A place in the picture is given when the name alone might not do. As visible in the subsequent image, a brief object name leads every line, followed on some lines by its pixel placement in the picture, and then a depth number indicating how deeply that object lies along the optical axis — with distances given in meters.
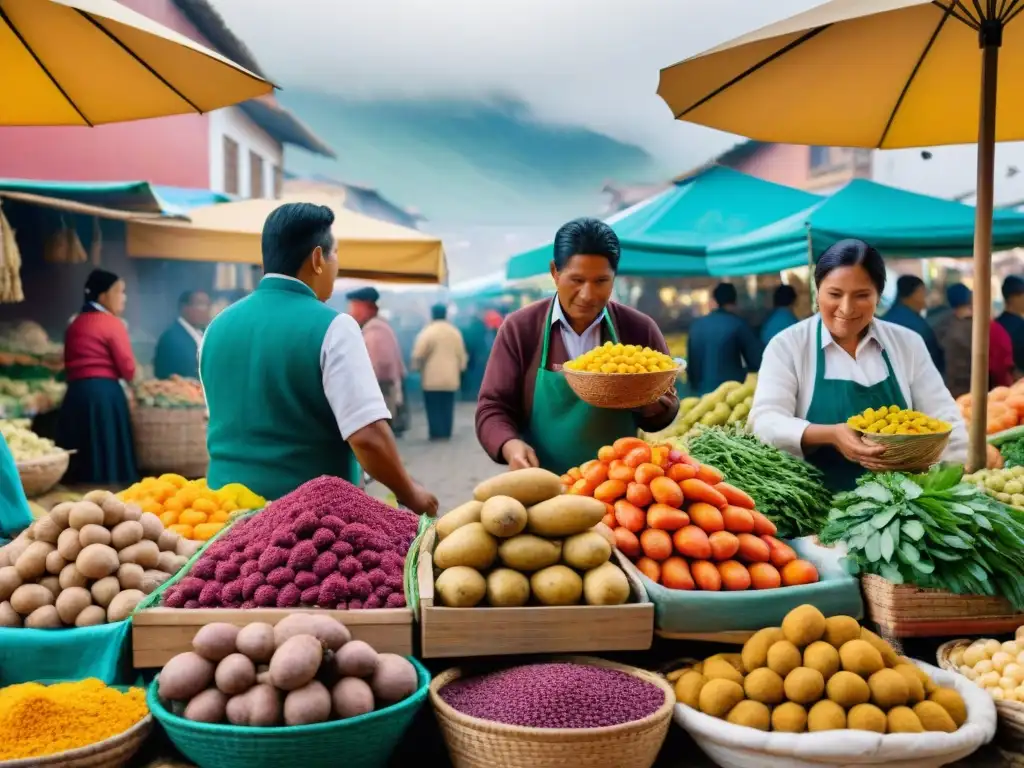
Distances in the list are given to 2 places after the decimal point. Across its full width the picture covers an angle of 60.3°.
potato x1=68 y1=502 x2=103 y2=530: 2.30
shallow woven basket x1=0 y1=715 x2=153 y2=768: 1.80
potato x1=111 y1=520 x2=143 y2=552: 2.33
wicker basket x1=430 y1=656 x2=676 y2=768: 1.83
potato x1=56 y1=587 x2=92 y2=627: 2.18
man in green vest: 2.98
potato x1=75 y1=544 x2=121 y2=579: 2.23
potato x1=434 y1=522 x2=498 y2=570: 2.24
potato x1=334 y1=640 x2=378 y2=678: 1.90
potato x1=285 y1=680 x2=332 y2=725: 1.79
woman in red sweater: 7.22
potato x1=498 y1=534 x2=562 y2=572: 2.25
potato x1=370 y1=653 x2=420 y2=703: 1.92
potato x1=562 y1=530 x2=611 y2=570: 2.27
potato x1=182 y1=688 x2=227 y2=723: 1.82
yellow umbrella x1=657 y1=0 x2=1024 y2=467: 3.49
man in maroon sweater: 3.55
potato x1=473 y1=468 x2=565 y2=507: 2.38
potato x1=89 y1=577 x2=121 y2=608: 2.21
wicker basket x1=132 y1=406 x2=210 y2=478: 7.74
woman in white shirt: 3.39
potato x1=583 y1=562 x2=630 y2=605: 2.19
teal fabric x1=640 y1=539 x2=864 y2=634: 2.25
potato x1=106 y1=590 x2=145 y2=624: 2.17
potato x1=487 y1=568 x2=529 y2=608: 2.18
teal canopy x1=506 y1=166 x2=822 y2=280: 8.32
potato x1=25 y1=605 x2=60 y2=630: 2.18
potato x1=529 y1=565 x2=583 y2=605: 2.19
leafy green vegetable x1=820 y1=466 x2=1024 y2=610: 2.38
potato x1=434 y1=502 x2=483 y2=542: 2.37
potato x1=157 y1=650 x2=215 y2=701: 1.87
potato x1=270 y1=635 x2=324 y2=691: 1.81
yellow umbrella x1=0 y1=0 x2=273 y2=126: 3.61
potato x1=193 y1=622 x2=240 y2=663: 1.91
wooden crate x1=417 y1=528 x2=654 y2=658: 2.13
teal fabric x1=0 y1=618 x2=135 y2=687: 2.12
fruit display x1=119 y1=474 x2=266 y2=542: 2.79
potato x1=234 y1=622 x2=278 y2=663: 1.89
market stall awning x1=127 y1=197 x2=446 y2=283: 8.59
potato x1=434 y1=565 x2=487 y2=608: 2.15
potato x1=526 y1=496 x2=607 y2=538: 2.30
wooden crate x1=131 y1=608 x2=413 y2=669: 2.08
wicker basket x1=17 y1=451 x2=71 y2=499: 5.99
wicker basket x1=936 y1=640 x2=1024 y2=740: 2.13
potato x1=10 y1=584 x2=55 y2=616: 2.20
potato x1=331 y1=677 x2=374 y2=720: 1.84
